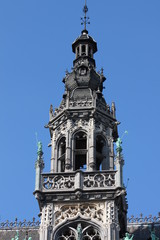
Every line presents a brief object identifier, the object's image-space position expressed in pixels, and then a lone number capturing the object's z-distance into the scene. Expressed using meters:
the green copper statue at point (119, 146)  34.59
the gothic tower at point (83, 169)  32.56
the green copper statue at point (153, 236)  34.12
